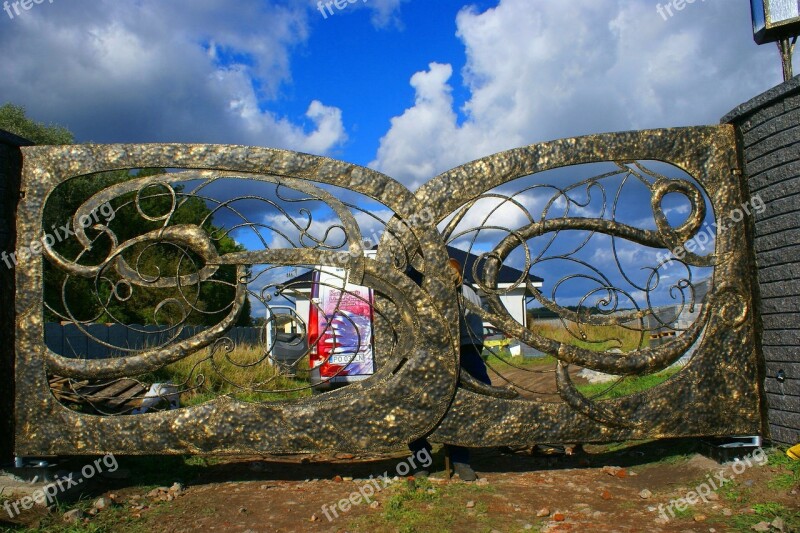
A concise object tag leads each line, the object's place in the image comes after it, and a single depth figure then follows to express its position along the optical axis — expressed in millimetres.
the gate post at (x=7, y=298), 4074
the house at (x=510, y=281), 19755
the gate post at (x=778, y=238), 3848
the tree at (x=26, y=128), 18047
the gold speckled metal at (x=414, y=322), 4016
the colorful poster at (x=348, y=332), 8289
